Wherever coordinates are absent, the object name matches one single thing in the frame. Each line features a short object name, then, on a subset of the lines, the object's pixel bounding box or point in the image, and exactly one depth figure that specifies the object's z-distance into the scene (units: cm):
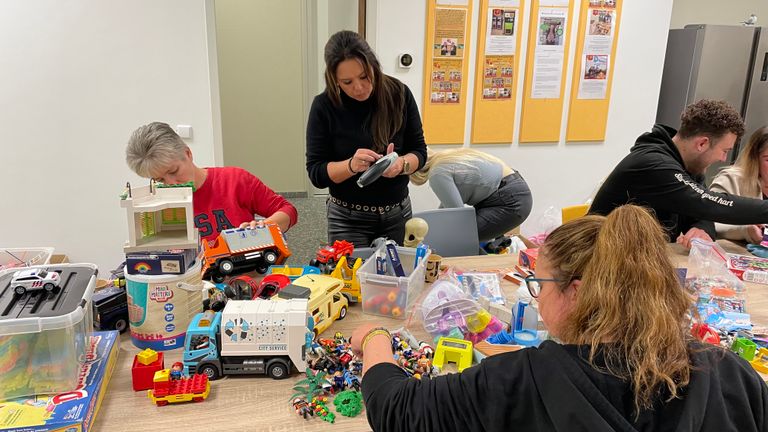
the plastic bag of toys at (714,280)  167
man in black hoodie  212
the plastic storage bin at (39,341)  100
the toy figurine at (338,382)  118
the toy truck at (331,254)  167
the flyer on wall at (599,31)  358
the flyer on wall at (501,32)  341
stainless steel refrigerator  395
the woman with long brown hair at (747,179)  244
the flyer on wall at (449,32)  333
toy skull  188
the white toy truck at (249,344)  120
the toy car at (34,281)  108
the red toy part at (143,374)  115
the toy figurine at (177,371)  115
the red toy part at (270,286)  149
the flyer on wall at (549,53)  350
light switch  292
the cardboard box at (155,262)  124
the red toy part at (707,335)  137
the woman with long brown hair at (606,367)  77
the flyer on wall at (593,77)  367
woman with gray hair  185
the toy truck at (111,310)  136
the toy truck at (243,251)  164
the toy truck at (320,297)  136
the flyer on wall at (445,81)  342
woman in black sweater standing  192
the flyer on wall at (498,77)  350
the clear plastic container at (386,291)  151
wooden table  105
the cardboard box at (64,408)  95
